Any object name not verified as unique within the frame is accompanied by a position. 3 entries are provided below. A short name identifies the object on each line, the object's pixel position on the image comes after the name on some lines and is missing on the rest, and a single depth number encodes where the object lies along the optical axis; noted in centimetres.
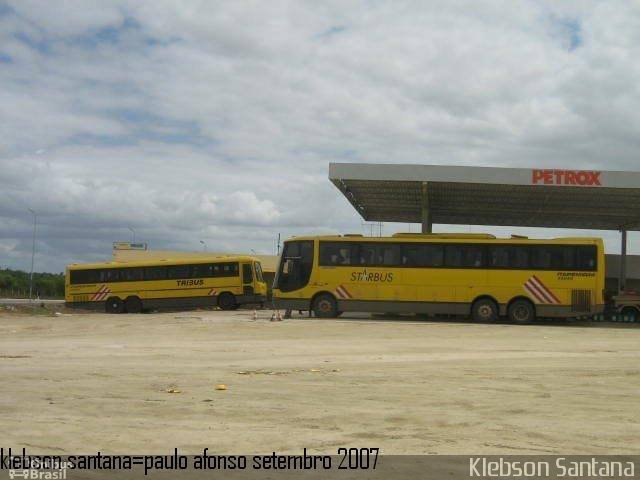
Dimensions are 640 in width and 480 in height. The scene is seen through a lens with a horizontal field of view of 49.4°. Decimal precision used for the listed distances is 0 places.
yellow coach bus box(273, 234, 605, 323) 2402
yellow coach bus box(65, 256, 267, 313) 3281
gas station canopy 2634
